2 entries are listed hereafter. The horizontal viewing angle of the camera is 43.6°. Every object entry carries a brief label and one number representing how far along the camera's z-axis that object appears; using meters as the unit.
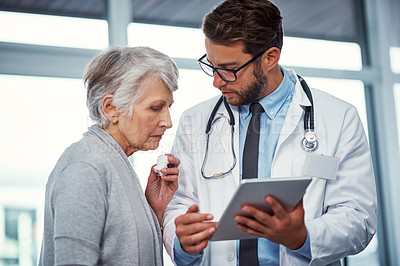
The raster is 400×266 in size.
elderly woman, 1.38
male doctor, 1.74
